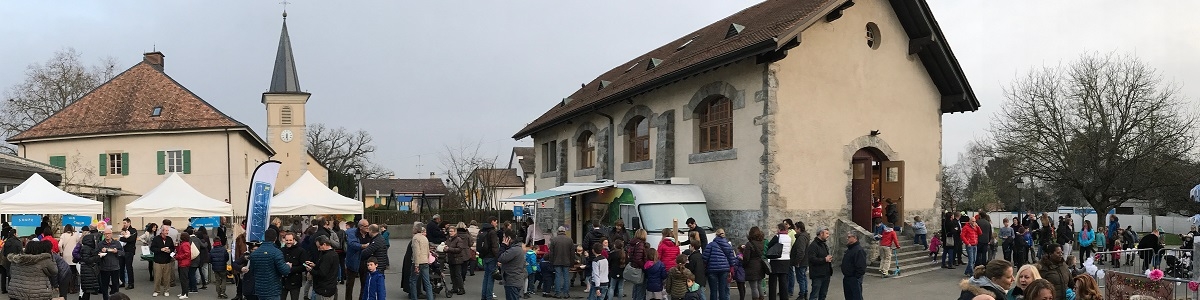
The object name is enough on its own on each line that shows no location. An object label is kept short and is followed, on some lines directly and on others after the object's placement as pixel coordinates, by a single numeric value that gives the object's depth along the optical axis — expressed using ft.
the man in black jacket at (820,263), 39.93
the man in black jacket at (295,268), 34.91
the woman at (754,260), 40.73
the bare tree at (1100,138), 100.53
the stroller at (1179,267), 52.90
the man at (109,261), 41.68
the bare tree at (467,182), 153.89
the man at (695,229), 45.29
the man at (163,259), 45.24
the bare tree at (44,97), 134.92
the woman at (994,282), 20.88
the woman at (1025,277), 20.01
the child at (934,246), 60.70
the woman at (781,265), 41.34
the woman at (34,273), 30.94
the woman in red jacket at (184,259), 44.88
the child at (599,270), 40.96
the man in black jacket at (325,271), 34.06
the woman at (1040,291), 18.15
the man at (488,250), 44.09
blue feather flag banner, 42.83
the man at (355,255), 40.91
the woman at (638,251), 39.96
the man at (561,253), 44.91
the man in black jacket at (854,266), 37.91
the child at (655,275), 38.06
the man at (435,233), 54.34
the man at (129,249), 47.78
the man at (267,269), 33.40
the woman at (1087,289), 21.84
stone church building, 54.70
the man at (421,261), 41.96
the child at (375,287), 36.99
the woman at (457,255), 46.25
